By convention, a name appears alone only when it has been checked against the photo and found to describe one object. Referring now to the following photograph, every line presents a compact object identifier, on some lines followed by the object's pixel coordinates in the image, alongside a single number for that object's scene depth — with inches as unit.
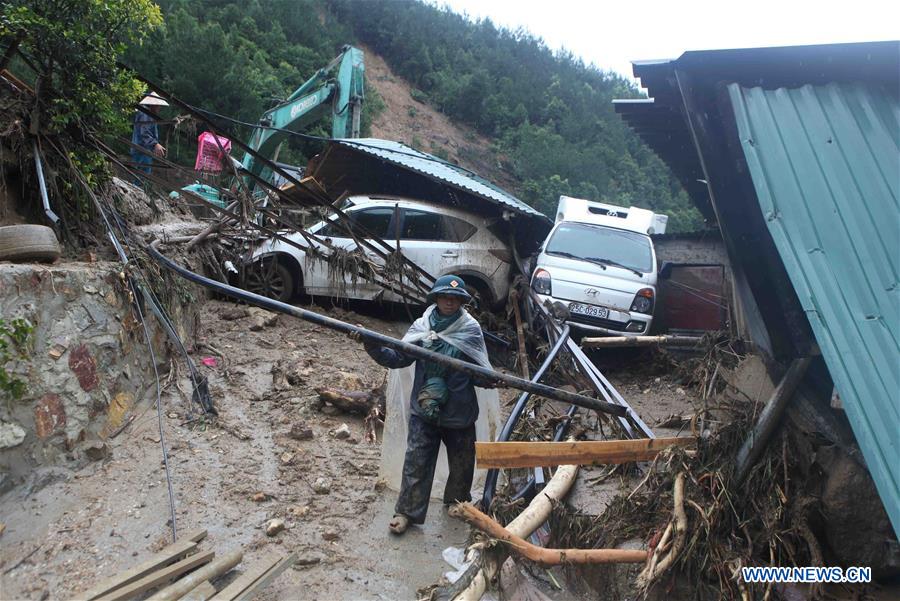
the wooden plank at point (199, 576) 120.4
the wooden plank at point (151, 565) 119.6
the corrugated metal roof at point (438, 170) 392.8
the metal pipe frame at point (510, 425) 162.4
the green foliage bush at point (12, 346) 146.4
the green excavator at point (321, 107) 416.2
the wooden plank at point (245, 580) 125.0
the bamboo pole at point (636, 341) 211.0
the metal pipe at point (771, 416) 142.2
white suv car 327.9
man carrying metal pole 171.0
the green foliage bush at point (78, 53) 186.1
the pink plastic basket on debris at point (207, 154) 382.7
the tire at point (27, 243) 167.6
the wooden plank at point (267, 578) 128.2
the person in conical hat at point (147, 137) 342.6
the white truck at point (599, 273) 329.7
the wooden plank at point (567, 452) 138.8
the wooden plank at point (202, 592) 122.0
